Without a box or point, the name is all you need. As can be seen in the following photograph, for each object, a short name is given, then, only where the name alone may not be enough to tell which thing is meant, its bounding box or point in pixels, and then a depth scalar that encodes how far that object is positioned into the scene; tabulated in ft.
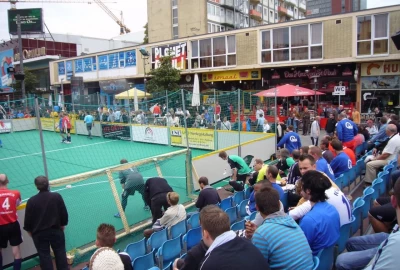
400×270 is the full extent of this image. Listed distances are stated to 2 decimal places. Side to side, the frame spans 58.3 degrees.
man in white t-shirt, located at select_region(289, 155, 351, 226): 13.47
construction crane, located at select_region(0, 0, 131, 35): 379.14
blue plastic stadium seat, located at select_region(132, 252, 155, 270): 14.21
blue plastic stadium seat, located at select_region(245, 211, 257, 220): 17.56
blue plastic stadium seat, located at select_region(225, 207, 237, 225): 20.89
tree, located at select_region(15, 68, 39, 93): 148.25
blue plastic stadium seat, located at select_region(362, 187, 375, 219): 17.85
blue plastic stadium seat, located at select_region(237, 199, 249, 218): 22.11
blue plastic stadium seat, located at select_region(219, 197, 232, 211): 22.75
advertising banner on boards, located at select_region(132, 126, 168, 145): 57.65
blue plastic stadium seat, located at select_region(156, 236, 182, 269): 15.98
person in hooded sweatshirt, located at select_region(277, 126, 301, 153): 37.19
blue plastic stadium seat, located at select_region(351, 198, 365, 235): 16.52
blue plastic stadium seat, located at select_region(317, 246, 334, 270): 11.92
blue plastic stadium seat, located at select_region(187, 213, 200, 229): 20.15
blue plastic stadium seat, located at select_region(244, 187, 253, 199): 25.54
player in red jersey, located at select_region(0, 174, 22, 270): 17.83
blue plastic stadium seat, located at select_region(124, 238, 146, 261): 16.33
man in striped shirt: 9.71
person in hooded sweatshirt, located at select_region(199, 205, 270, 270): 7.79
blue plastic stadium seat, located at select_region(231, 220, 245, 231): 16.76
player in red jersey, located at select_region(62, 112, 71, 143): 66.21
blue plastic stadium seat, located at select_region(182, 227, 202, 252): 17.15
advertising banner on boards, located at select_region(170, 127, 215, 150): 52.38
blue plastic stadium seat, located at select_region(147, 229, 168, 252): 17.43
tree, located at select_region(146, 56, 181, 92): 93.71
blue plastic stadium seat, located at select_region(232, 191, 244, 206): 24.53
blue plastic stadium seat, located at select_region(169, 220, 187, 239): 18.83
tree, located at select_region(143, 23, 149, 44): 158.71
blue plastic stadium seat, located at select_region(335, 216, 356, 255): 14.21
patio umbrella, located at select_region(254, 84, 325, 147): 55.27
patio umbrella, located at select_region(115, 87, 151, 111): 82.28
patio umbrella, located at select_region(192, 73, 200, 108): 52.58
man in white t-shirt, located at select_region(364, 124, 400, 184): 26.61
